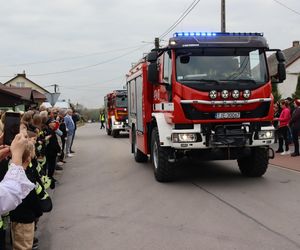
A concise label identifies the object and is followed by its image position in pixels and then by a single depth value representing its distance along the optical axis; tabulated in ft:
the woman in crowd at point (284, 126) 34.68
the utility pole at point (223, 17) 51.98
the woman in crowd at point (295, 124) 33.17
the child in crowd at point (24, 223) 10.82
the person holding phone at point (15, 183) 6.46
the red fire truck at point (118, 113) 61.34
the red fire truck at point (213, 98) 20.50
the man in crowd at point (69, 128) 36.60
